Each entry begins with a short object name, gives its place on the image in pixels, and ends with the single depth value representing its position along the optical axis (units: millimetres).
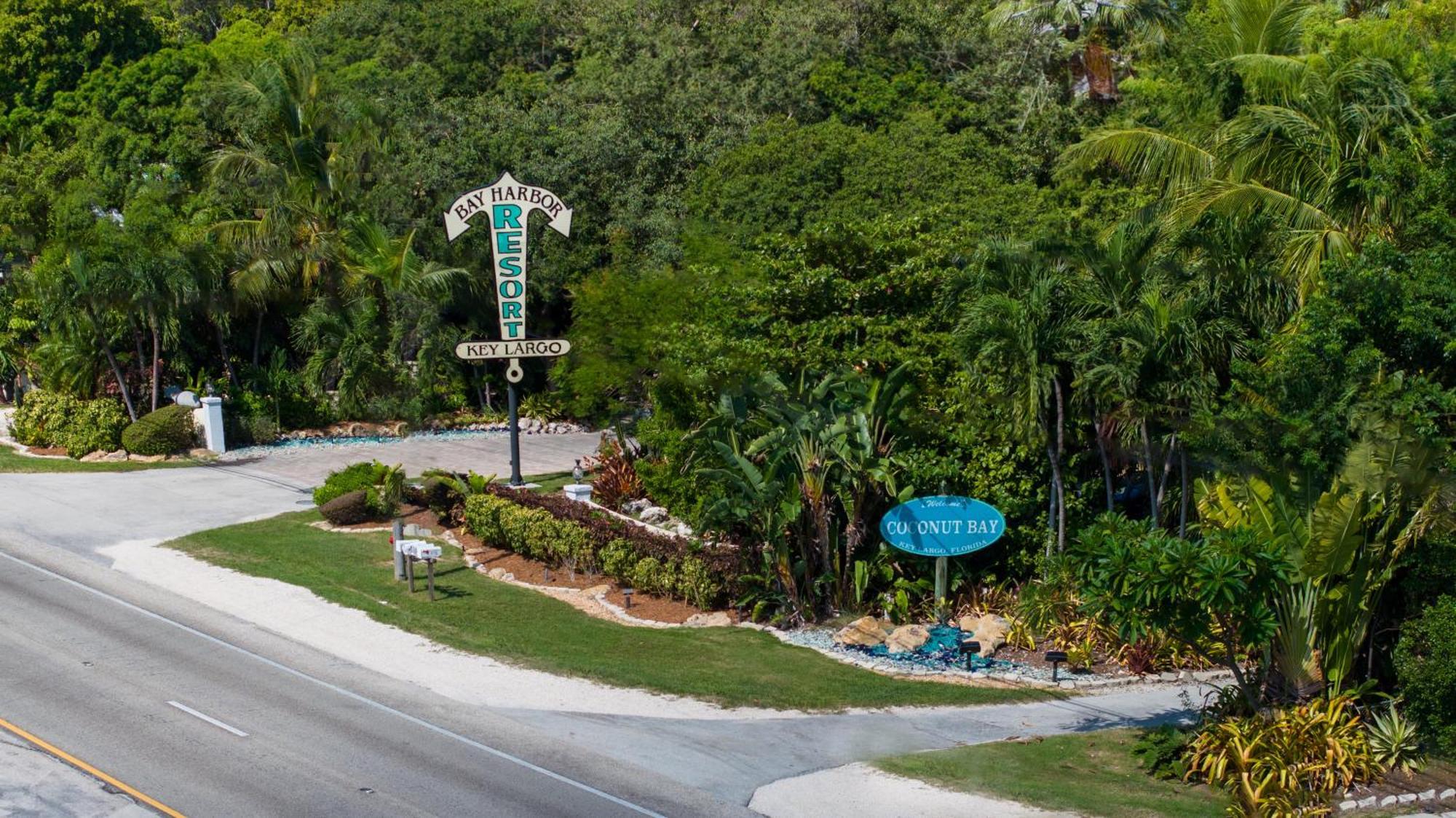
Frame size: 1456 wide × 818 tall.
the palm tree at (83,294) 33625
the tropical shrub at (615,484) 29344
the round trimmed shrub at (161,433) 34031
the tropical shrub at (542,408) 41250
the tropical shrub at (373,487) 28469
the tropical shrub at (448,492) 28141
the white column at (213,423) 34938
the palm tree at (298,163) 39188
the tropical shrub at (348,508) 27984
